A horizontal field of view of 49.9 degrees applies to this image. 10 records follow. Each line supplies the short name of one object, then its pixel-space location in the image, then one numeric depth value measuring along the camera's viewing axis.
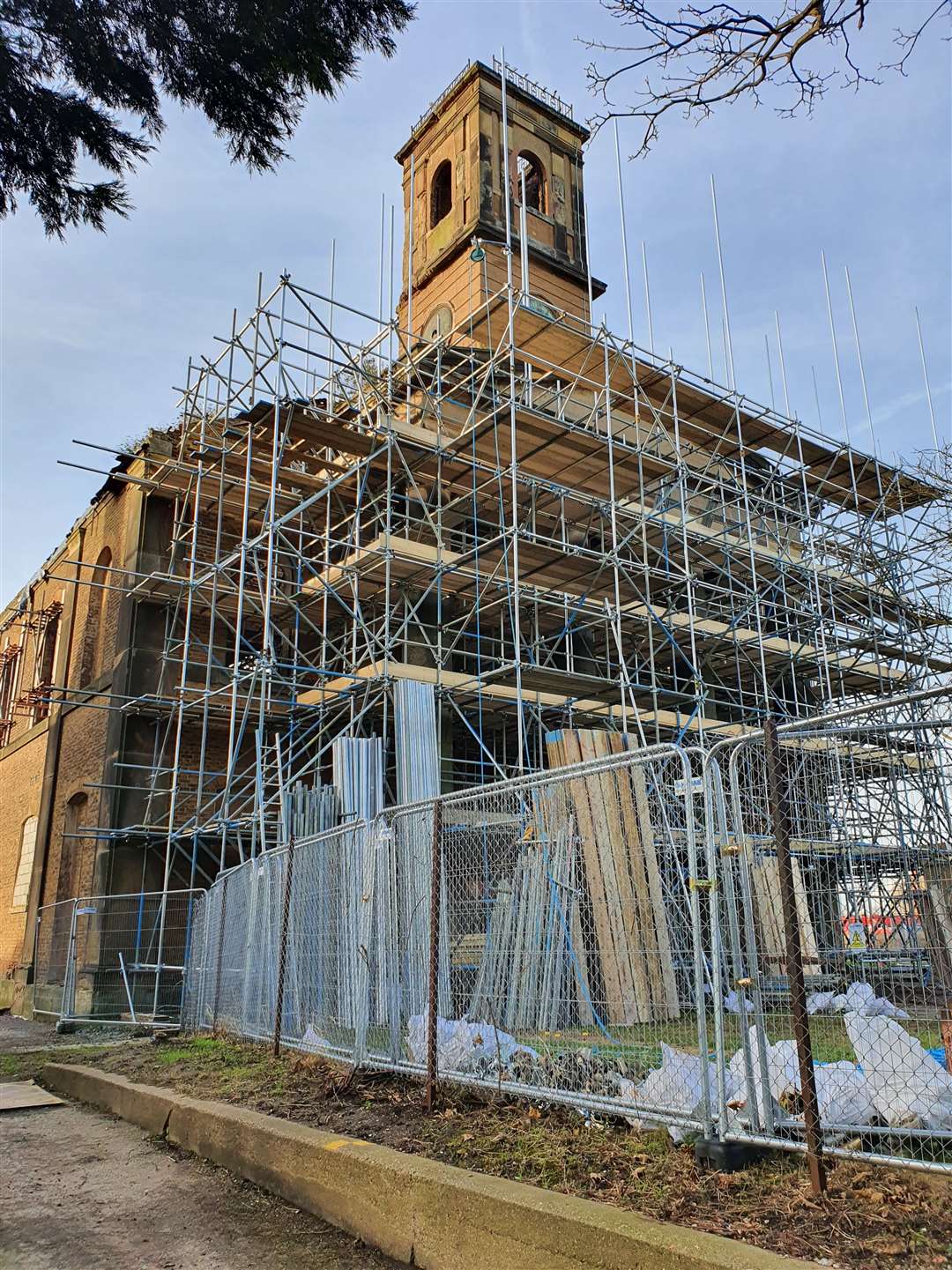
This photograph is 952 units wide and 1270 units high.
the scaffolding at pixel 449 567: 15.34
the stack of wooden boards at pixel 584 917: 5.72
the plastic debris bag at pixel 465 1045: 5.91
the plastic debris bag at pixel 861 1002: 4.93
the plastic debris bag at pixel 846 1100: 4.32
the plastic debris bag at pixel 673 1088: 4.69
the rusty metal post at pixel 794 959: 3.93
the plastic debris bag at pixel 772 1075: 4.70
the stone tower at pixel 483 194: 24.73
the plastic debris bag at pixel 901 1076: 4.21
